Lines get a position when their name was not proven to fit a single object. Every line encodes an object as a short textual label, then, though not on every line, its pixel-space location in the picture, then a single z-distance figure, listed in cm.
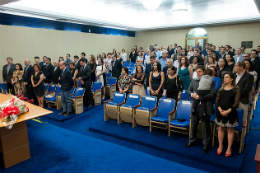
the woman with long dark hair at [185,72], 493
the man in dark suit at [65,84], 529
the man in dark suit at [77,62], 739
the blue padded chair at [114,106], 485
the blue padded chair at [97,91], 655
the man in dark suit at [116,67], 756
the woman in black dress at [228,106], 305
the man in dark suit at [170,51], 1082
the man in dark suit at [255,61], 622
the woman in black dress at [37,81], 589
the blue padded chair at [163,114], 409
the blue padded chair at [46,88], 688
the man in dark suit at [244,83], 361
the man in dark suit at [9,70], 696
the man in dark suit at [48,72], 735
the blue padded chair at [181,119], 382
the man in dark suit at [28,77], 616
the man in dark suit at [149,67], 557
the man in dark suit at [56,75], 694
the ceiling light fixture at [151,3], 517
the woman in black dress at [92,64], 686
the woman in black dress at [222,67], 469
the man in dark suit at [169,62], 506
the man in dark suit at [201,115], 324
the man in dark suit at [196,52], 694
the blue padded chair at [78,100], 579
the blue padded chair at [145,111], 430
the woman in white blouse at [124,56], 1270
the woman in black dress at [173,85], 432
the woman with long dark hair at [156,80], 468
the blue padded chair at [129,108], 455
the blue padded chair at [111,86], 718
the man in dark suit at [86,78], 607
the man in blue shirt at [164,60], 616
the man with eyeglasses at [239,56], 723
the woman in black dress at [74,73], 621
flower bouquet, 270
